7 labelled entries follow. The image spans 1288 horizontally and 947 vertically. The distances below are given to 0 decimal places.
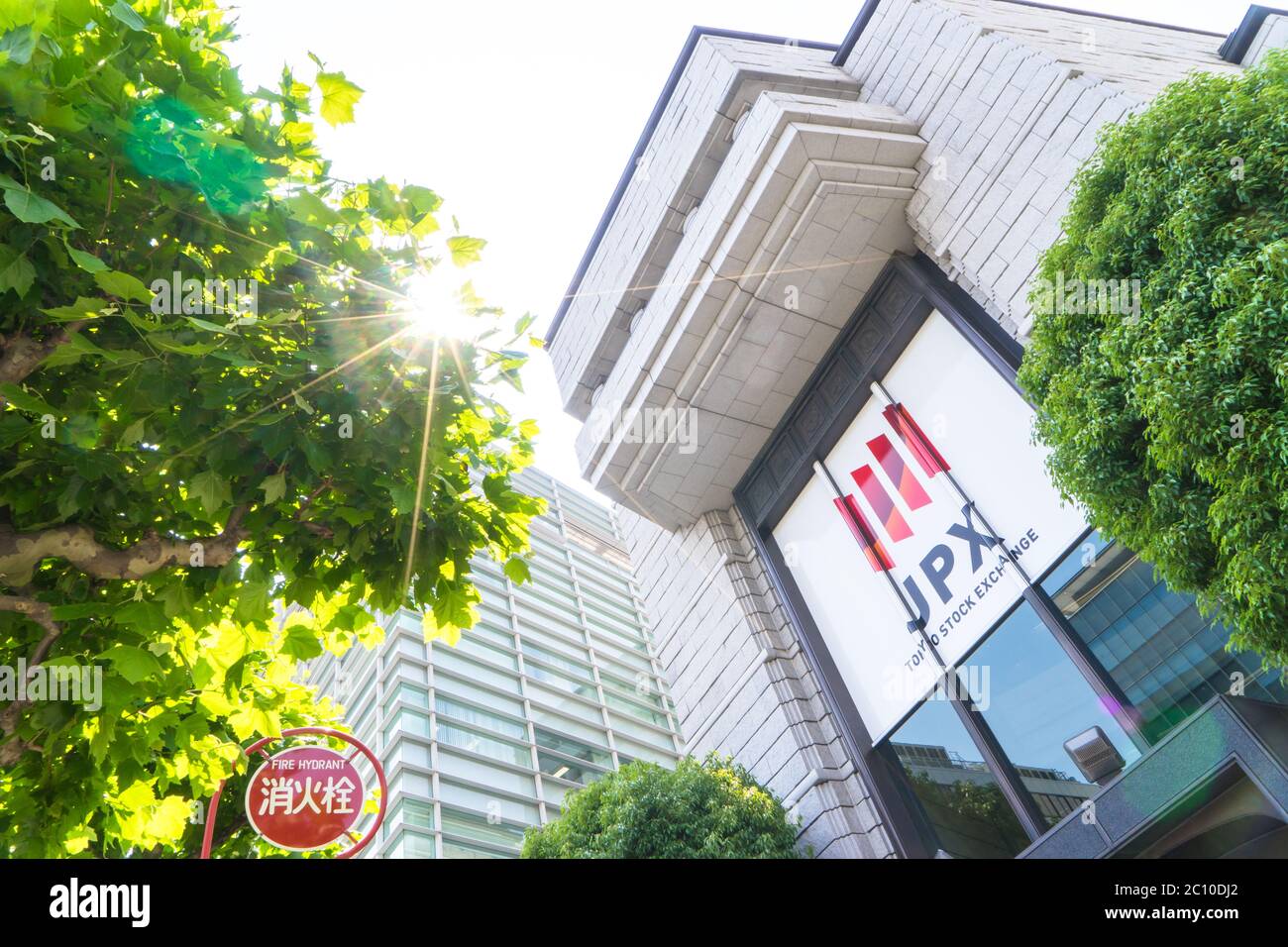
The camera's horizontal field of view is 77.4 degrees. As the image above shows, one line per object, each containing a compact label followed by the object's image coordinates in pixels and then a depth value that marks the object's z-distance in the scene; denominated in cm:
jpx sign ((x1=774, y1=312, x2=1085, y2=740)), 951
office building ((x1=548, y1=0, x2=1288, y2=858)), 838
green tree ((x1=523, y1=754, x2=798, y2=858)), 947
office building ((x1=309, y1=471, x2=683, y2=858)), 2344
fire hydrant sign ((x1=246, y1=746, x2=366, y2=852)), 608
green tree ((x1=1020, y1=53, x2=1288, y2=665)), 505
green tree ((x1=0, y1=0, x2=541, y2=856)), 421
